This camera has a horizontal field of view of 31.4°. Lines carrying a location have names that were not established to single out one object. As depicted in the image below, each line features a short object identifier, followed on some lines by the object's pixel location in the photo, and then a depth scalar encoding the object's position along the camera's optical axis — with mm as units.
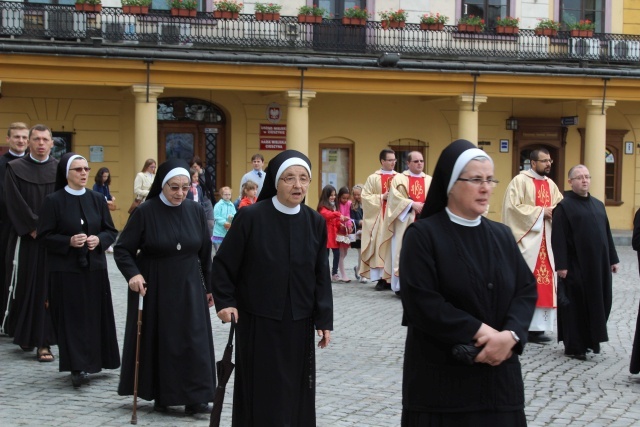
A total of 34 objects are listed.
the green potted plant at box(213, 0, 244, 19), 26719
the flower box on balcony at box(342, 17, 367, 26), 27594
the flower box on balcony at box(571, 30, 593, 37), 29578
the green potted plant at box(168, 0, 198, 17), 26344
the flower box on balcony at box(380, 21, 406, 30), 27922
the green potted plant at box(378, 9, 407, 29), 27953
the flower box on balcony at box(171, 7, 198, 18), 26312
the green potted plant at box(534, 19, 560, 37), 29388
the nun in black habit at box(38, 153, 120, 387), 9516
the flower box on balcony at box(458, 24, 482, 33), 28953
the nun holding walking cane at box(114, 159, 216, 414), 8375
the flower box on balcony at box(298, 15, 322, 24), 27203
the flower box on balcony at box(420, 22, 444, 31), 28438
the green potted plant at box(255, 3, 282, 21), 27047
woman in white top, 19219
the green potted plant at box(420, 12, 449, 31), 28391
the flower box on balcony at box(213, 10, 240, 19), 26766
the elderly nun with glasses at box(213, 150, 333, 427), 6750
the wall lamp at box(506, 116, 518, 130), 30609
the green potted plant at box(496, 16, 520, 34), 29219
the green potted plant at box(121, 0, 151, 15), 25750
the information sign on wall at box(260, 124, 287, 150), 28797
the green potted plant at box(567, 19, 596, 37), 29578
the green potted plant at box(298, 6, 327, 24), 27234
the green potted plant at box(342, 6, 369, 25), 27594
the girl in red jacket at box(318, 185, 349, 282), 18203
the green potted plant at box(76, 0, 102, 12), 25250
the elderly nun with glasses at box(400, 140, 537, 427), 5090
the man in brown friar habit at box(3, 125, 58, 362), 10859
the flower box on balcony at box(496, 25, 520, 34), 29234
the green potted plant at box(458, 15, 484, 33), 28969
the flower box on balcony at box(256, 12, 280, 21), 27047
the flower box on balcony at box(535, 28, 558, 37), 29375
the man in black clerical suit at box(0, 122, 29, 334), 11461
